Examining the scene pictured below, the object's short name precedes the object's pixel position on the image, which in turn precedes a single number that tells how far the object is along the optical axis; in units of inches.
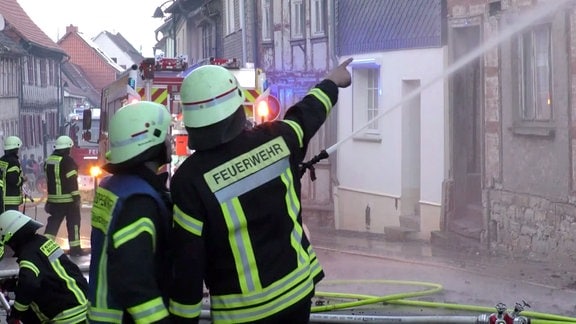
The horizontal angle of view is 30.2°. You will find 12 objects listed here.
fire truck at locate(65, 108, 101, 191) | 969.5
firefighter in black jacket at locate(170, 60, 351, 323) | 162.9
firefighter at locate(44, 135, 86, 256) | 547.8
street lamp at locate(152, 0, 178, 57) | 1465.4
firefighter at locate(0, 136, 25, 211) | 540.4
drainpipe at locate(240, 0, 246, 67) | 990.4
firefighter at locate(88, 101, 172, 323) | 163.2
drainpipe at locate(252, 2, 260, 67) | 964.1
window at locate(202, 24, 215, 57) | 1305.4
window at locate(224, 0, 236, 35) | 1101.1
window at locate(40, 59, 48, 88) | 2082.9
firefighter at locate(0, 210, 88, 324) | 232.4
